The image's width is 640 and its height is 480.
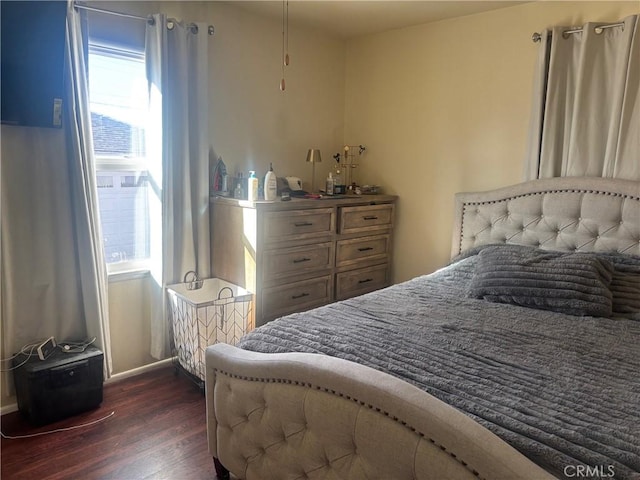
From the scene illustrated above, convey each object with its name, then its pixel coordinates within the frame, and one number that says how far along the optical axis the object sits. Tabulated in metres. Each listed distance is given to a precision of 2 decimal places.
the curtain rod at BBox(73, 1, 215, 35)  2.39
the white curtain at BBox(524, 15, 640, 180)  2.46
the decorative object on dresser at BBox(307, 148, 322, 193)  3.46
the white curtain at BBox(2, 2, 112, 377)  2.34
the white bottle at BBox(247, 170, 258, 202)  2.77
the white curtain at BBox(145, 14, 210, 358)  2.70
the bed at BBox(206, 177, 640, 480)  1.10
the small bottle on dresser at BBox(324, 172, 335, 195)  3.44
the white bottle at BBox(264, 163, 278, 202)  2.85
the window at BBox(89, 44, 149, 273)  2.62
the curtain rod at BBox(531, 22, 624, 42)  2.50
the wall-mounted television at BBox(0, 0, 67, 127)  2.16
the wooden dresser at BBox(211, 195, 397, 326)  2.77
